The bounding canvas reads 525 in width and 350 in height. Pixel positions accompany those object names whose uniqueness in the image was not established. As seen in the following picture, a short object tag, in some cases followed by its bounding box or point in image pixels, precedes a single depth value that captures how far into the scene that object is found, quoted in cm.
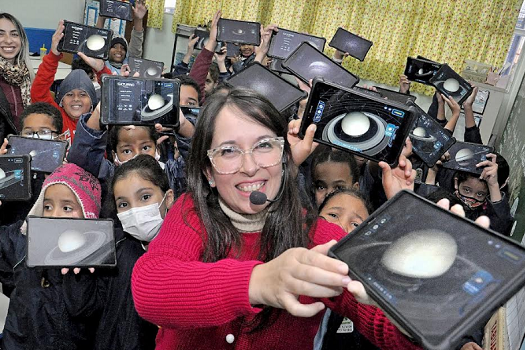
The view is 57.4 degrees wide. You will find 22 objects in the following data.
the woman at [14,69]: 309
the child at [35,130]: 225
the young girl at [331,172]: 226
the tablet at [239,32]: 376
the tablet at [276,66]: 402
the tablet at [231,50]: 493
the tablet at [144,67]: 402
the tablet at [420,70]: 363
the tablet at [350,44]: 380
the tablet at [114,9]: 470
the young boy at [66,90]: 311
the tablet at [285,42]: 333
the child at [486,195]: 242
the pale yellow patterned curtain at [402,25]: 562
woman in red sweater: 83
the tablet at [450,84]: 304
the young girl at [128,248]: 171
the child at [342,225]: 157
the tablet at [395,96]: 333
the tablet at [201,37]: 491
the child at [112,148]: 210
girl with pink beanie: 168
